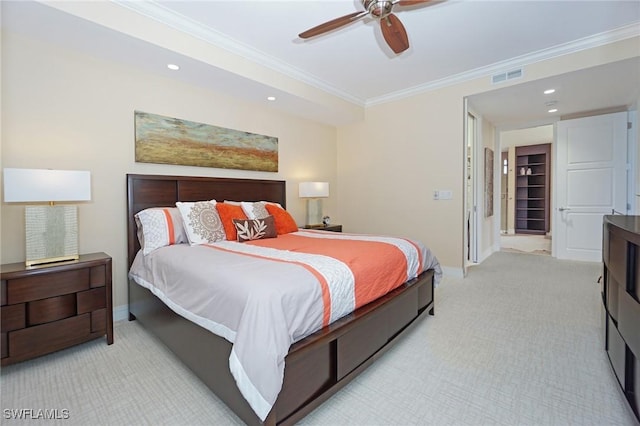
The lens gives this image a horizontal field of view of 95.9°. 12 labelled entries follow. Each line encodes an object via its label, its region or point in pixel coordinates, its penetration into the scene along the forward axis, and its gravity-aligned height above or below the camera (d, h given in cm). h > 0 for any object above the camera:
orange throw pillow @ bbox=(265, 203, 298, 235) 333 -15
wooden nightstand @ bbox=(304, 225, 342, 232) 439 -31
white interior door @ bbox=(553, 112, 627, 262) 452 +44
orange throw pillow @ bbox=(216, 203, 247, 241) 283 -9
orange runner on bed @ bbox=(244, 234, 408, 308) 185 -37
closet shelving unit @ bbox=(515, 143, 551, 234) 813 +54
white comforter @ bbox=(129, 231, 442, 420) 125 -48
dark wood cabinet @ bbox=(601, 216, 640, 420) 135 -52
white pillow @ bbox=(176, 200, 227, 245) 259 -15
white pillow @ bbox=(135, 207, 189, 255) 252 -20
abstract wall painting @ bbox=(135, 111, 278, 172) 296 +73
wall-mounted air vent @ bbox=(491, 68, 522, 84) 346 +161
